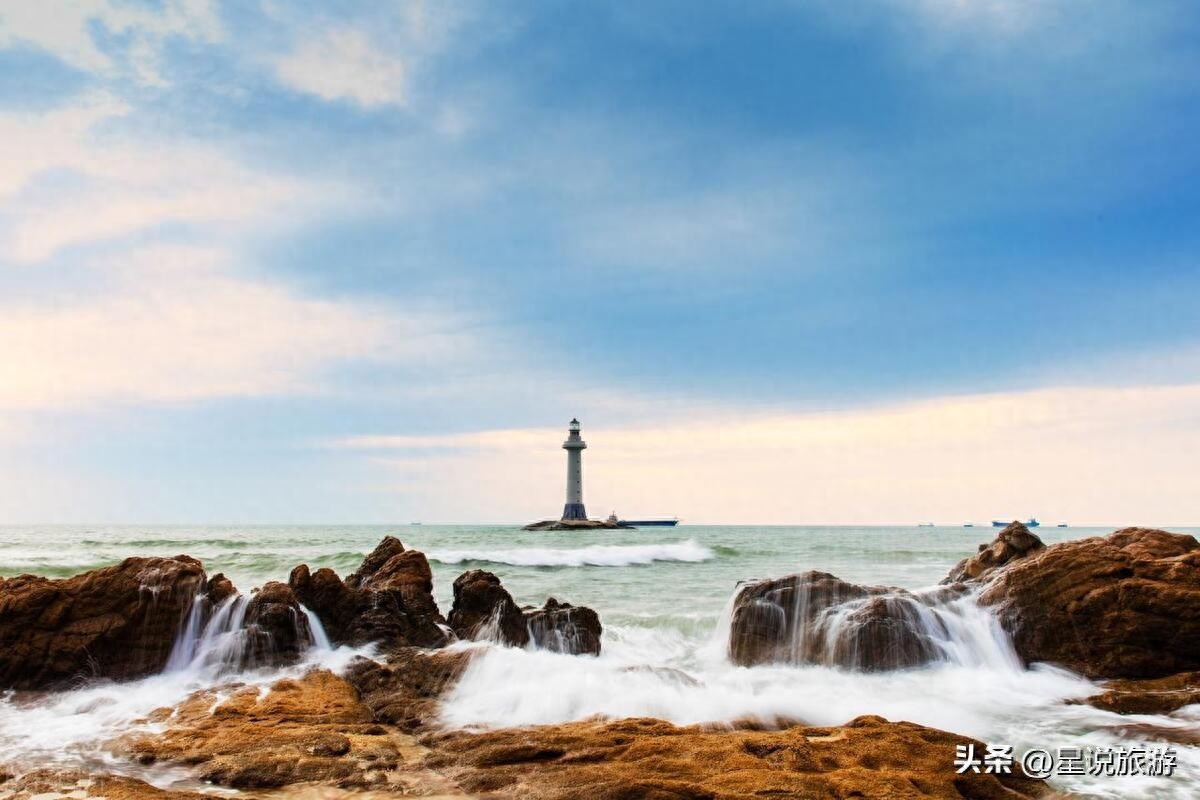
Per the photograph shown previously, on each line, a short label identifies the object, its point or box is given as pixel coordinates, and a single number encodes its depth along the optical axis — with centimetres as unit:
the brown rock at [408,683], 763
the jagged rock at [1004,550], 1231
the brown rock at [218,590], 1017
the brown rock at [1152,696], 793
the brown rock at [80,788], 519
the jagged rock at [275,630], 961
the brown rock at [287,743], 559
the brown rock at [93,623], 904
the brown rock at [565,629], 1124
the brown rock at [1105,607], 925
